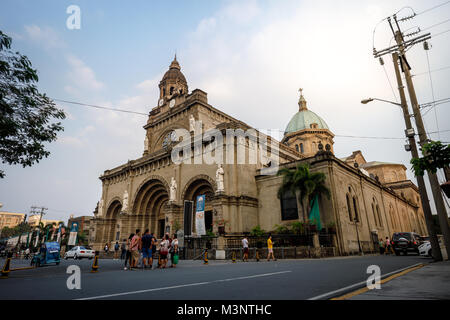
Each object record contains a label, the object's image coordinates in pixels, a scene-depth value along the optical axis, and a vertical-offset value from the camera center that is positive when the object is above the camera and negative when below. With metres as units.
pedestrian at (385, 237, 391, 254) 26.72 -0.76
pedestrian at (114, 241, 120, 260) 29.99 -0.72
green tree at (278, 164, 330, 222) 21.56 +4.55
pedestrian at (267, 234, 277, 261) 17.12 -0.17
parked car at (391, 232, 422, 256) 21.56 -0.34
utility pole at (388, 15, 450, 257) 11.75 +4.26
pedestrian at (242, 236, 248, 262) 17.95 -0.40
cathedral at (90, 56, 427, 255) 24.27 +6.14
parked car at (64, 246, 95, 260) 29.83 -0.61
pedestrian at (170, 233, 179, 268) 13.64 -0.36
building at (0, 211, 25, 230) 142.88 +15.97
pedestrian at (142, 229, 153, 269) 13.04 -0.03
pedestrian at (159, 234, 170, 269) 13.36 -0.28
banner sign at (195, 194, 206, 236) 23.25 +2.38
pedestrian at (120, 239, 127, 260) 23.80 -0.29
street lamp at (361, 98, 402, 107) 14.82 +7.41
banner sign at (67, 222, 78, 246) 36.13 +1.82
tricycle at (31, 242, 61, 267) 15.43 -0.41
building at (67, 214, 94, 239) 79.16 +7.22
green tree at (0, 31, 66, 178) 10.28 +5.37
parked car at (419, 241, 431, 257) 16.55 -0.66
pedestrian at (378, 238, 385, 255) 26.33 -0.78
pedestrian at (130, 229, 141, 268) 12.59 -0.14
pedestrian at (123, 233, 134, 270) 13.00 -0.30
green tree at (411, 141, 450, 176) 7.27 +2.14
